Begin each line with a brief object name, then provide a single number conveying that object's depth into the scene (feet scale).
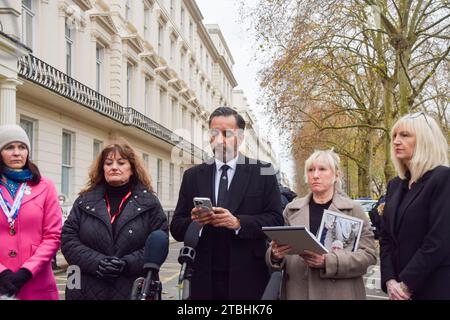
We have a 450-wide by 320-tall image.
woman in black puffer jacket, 11.12
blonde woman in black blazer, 10.01
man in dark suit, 11.37
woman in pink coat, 11.78
